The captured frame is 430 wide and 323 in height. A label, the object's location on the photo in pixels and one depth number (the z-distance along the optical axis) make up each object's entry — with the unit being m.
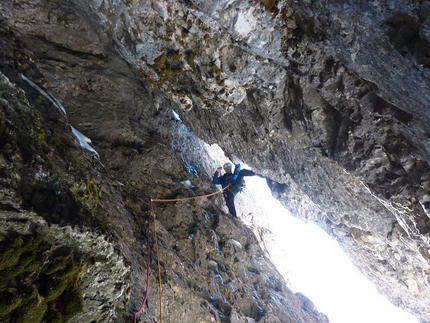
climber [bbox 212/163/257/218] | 13.26
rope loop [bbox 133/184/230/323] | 5.07
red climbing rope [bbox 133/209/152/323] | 4.93
